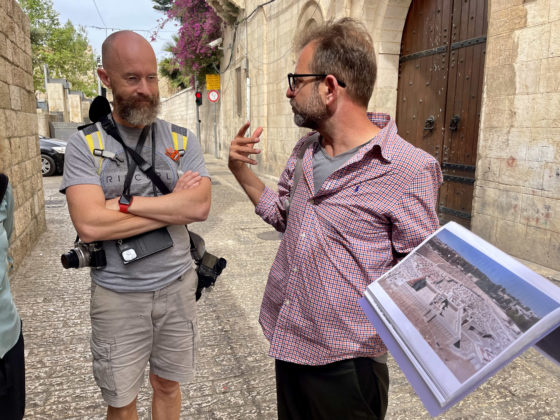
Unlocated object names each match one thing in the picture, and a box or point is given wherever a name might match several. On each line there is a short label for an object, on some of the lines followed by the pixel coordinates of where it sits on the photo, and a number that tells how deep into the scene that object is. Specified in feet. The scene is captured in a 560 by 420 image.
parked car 44.14
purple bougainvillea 62.28
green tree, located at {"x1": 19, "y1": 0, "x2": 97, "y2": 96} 96.63
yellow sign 64.95
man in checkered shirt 4.81
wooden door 18.40
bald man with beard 6.23
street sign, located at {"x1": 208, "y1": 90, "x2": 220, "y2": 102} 63.26
